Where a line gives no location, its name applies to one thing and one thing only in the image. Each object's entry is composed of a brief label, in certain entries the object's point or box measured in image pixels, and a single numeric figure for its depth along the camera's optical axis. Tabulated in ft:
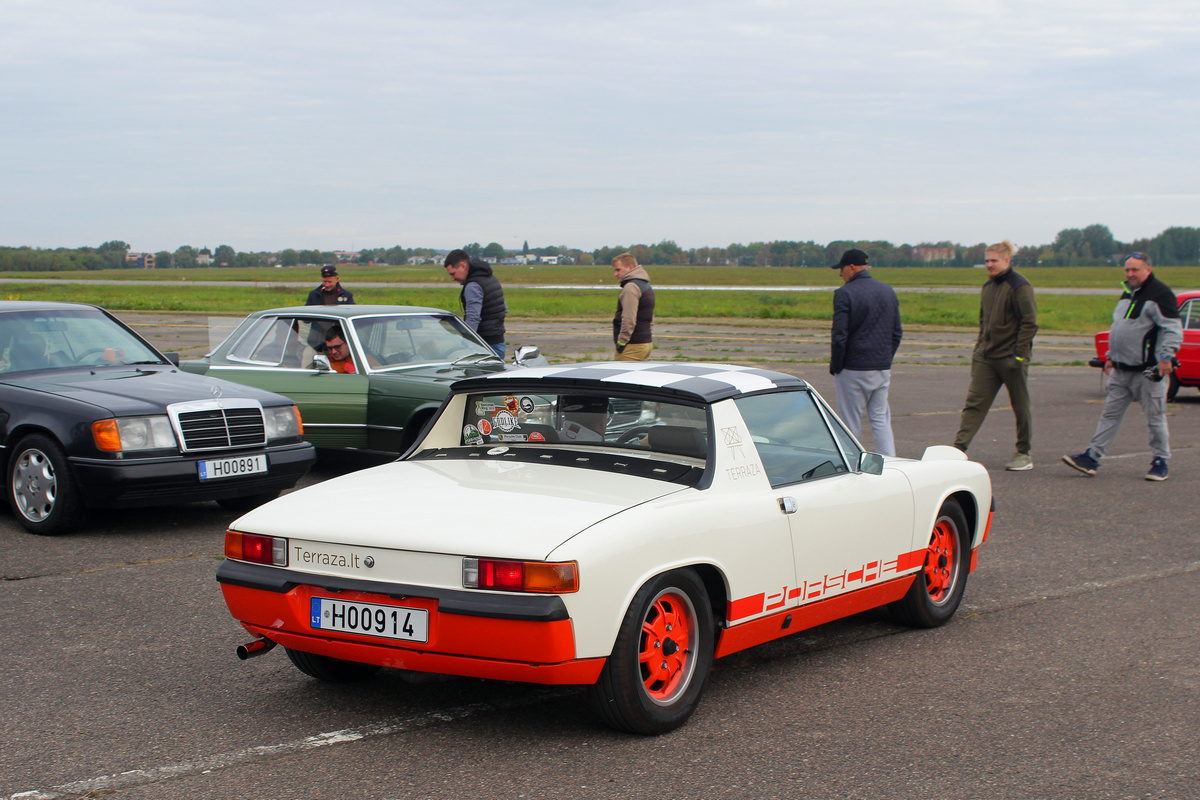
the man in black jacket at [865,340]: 29.14
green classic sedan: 29.58
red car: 51.96
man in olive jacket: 31.68
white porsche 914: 11.61
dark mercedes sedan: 22.93
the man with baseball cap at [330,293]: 41.83
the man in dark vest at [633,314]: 35.60
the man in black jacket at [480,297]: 37.37
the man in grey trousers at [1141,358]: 30.89
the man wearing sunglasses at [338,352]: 30.78
